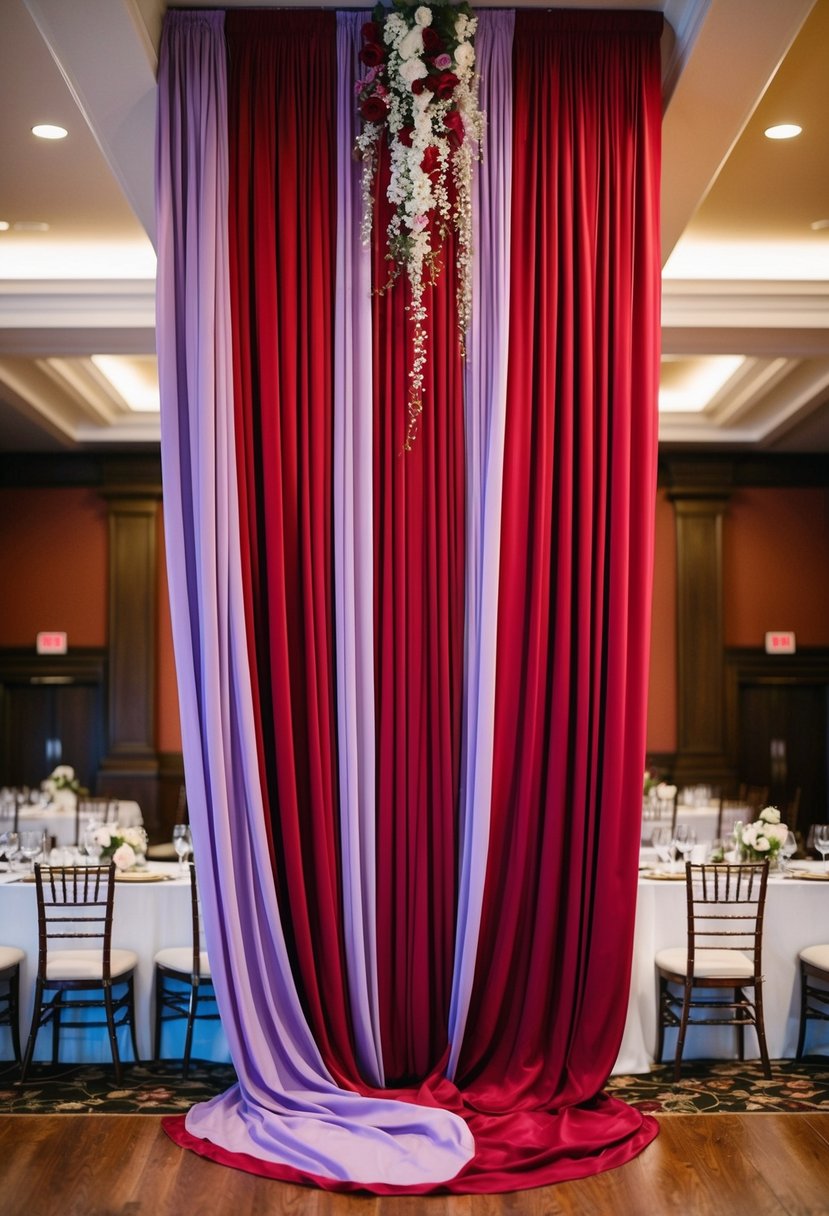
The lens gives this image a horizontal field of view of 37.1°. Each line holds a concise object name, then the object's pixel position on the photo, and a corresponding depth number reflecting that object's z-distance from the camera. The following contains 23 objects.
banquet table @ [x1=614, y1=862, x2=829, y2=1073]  6.04
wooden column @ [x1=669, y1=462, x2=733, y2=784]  11.74
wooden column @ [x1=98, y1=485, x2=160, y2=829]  11.67
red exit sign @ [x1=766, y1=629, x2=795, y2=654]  11.91
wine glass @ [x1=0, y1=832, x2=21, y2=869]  6.77
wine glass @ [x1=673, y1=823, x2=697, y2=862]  6.76
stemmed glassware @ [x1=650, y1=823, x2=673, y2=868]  6.93
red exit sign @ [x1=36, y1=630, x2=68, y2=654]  11.82
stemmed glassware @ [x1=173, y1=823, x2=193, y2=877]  6.71
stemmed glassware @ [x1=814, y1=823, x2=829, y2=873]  7.01
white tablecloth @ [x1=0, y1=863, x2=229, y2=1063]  5.96
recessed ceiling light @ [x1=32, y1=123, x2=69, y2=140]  5.80
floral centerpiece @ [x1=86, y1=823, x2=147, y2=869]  6.67
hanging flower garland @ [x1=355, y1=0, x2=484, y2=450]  4.66
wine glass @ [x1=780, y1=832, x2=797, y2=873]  6.70
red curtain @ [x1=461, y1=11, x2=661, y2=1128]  4.76
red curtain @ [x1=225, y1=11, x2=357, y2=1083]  4.76
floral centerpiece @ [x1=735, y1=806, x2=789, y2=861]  6.52
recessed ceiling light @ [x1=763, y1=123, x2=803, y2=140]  5.92
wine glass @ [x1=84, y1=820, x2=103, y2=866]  6.81
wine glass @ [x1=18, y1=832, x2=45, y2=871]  6.82
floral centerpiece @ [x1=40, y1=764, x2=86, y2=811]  10.12
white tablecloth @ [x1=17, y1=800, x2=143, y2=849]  9.85
